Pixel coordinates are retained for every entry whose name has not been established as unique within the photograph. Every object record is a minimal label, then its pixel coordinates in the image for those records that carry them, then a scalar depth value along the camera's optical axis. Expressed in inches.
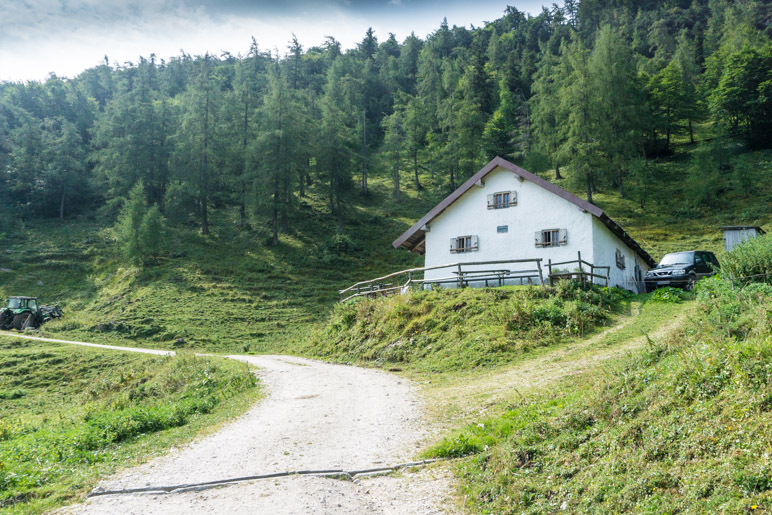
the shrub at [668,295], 824.3
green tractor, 1380.4
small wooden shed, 1253.7
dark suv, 960.9
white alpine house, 949.2
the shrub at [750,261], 533.6
